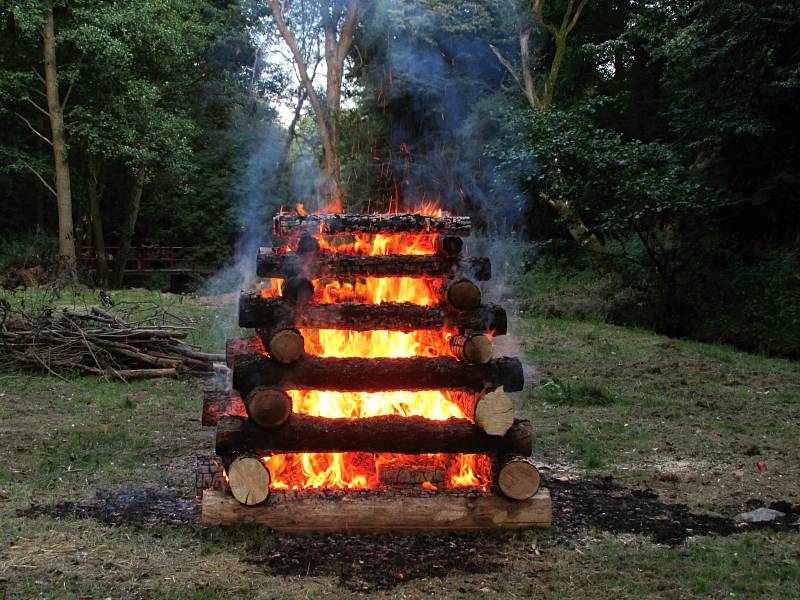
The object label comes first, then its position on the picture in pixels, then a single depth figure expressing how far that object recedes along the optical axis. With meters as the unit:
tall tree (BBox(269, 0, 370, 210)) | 22.91
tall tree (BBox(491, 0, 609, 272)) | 23.28
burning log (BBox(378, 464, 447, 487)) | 5.82
